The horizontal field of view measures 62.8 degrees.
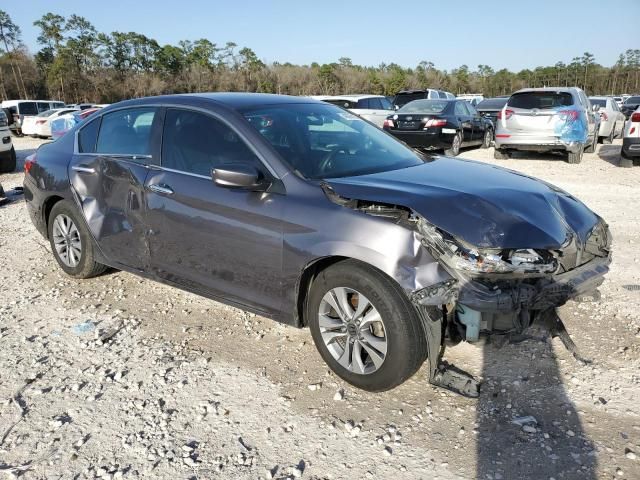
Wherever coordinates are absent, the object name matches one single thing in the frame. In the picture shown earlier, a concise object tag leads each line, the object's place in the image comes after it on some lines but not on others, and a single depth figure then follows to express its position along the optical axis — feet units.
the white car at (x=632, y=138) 36.04
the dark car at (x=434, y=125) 43.16
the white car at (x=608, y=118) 53.98
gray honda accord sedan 9.16
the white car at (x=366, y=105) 55.42
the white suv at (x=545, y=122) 37.73
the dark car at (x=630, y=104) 101.19
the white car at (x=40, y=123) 75.97
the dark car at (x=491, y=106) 67.74
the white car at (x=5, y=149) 39.08
